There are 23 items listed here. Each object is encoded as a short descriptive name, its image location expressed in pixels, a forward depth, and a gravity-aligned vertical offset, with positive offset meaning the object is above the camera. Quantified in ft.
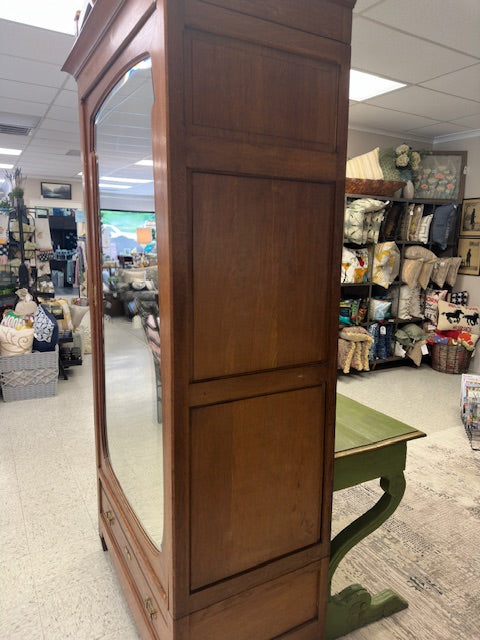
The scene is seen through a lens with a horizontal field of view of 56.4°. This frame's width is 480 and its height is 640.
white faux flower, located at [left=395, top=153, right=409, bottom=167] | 16.83 +3.18
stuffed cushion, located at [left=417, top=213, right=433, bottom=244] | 17.75 +0.66
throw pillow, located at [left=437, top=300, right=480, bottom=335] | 17.24 -2.71
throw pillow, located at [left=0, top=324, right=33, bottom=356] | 13.59 -2.98
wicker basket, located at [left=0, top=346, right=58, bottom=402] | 13.65 -4.12
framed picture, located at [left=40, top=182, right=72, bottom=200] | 36.96 +4.20
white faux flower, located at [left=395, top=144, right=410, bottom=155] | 16.87 +3.58
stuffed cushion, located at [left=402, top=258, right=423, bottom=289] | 17.40 -0.98
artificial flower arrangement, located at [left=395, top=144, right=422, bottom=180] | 16.87 +3.20
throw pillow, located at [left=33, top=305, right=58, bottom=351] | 13.99 -2.87
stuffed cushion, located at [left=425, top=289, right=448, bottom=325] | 17.90 -2.24
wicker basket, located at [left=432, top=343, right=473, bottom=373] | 17.47 -4.35
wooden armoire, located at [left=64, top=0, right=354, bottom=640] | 3.60 -0.45
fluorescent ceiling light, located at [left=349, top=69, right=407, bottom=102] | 12.35 +4.59
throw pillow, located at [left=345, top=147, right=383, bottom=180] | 16.19 +2.79
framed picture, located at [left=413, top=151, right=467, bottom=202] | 18.08 +2.85
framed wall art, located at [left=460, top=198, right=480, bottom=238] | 17.85 +1.14
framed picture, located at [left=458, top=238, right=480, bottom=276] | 18.04 -0.36
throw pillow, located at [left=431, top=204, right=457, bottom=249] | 17.66 +0.93
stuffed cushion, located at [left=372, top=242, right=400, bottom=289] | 16.43 -0.62
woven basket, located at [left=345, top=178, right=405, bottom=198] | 15.52 +2.04
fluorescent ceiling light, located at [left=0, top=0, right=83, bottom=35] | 9.05 +4.75
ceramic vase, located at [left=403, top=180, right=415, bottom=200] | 17.29 +2.12
